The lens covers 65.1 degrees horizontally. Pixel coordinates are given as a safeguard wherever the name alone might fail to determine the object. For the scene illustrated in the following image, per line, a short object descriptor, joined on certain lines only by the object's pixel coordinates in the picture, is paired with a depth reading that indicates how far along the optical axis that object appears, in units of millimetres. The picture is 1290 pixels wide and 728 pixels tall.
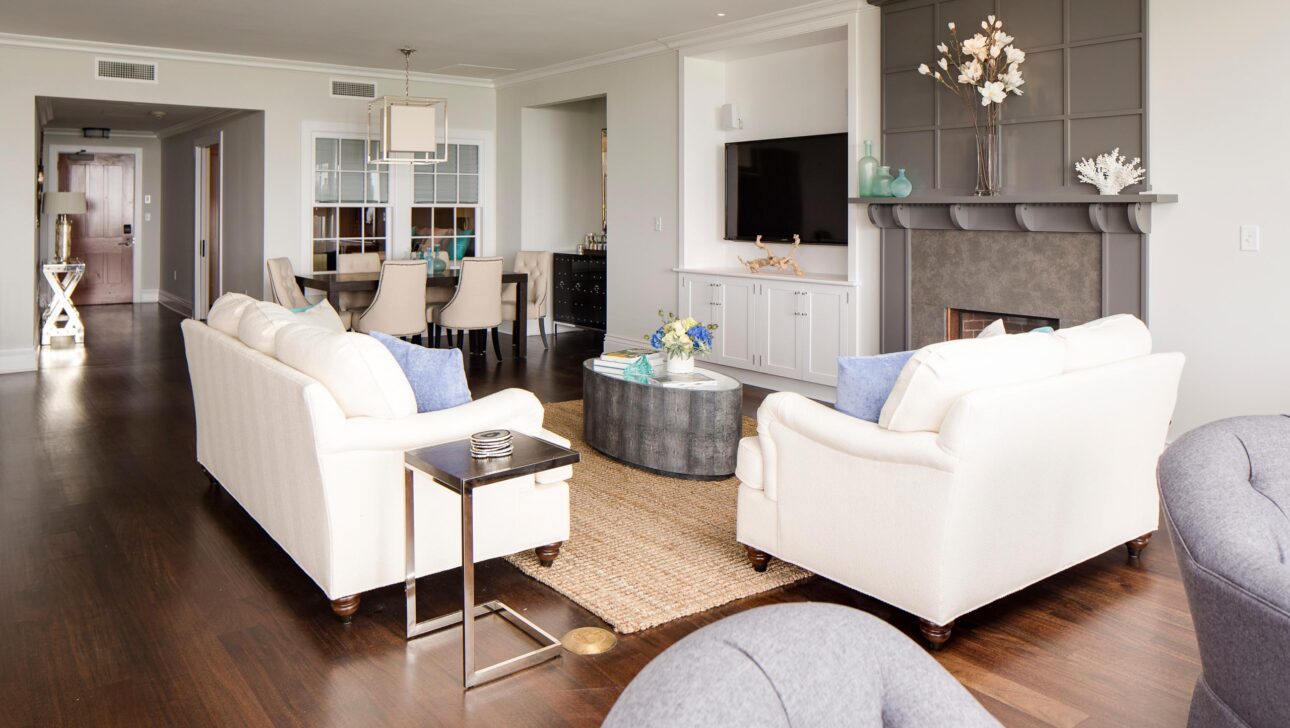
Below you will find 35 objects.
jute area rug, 3273
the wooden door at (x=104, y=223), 13406
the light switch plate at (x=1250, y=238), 4758
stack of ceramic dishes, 2867
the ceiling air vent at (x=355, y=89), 9570
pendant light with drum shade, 8258
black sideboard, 9742
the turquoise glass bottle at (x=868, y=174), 6367
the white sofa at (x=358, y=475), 3070
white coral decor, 5148
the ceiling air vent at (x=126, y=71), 8438
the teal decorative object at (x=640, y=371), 5000
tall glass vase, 5703
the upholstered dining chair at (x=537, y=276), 9630
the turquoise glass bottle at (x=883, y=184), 6281
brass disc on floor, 2945
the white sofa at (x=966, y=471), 2857
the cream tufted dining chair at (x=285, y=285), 8414
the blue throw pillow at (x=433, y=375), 3398
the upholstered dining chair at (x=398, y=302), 7867
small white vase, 4977
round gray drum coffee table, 4719
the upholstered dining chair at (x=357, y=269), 8680
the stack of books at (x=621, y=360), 5154
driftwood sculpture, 7324
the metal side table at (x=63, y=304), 9555
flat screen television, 7105
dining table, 8031
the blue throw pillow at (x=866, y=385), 3184
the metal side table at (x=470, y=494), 2703
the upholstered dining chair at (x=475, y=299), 8375
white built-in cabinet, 6762
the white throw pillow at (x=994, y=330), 3649
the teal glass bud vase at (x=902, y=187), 6152
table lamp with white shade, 10602
